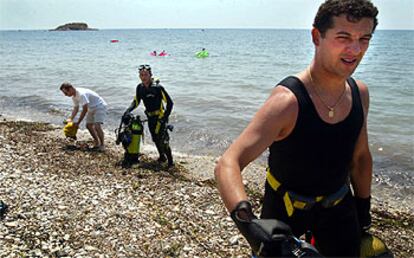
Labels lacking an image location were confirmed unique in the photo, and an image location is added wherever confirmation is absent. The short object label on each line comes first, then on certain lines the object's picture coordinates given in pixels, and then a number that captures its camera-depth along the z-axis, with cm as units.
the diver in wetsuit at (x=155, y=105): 819
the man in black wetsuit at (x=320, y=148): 212
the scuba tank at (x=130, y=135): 866
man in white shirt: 945
